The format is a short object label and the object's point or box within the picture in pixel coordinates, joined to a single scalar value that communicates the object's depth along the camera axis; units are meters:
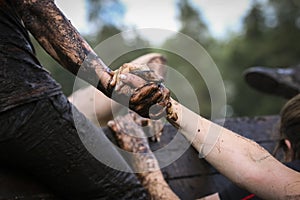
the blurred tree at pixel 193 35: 22.47
